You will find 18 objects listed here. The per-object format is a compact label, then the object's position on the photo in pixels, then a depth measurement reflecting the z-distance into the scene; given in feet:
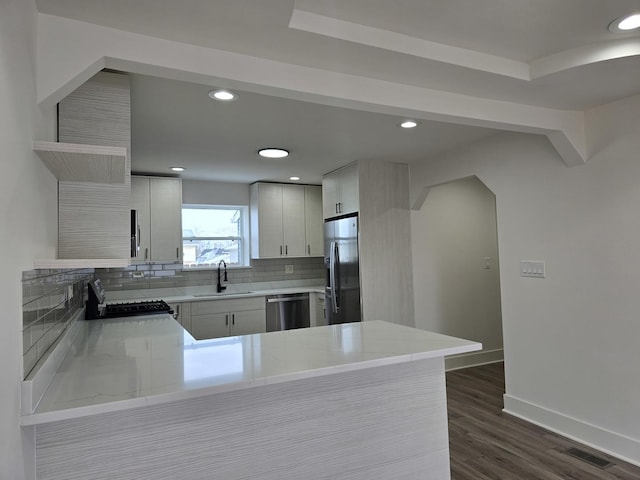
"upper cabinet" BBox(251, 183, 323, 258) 16.79
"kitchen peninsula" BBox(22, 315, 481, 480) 4.11
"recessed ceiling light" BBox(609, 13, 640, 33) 5.59
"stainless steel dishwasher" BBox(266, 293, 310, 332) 16.21
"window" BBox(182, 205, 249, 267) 16.70
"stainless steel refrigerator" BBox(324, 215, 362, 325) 13.75
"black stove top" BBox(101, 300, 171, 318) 10.09
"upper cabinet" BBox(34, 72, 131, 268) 5.85
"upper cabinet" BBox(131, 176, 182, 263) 14.53
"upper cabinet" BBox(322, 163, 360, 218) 13.91
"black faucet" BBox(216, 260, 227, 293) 16.52
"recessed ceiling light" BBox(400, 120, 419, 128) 9.58
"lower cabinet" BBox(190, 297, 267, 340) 14.83
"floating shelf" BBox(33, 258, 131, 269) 4.08
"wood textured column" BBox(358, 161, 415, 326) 13.67
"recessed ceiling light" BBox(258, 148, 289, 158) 11.78
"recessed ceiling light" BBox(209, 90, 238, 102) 7.34
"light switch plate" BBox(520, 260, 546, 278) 9.98
